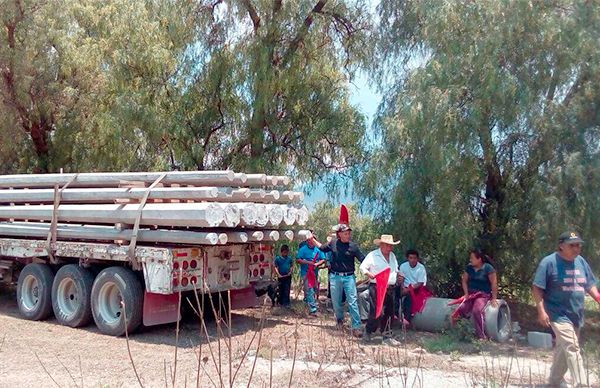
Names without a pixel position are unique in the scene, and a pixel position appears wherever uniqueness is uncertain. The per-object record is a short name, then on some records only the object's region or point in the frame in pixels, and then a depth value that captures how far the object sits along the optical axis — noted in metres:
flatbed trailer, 9.42
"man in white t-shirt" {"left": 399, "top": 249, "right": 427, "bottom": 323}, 10.66
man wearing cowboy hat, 9.83
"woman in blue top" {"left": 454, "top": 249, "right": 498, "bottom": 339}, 9.88
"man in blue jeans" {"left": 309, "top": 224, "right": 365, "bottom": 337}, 10.23
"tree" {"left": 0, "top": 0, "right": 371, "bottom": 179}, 14.68
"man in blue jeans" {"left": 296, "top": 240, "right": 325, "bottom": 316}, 12.16
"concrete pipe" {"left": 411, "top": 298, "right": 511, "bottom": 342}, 9.76
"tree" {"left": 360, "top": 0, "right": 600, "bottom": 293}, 10.41
